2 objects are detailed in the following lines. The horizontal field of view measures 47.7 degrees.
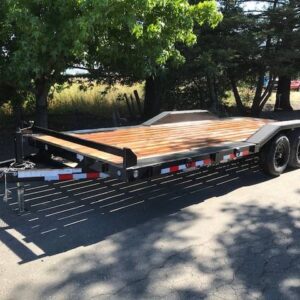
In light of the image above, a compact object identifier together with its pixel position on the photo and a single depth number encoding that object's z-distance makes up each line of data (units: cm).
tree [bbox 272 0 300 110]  1039
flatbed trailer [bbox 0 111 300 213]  359
